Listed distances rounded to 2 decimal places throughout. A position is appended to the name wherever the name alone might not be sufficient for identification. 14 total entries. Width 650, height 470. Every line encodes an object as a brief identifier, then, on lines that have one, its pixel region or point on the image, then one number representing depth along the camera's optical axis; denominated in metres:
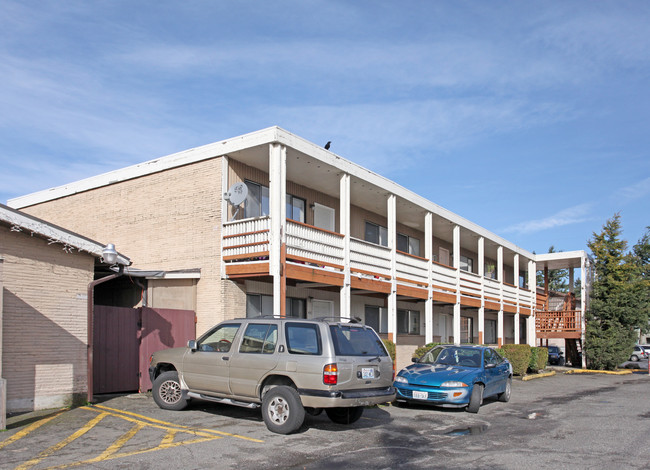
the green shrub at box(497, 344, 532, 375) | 23.56
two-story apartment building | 15.20
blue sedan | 13.04
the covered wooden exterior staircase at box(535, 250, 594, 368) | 32.66
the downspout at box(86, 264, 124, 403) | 12.33
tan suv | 9.51
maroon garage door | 13.60
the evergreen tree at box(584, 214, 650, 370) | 31.11
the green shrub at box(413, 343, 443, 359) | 18.84
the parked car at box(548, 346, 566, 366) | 38.62
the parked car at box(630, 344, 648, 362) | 41.59
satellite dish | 15.15
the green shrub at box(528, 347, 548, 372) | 25.83
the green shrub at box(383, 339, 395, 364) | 16.45
